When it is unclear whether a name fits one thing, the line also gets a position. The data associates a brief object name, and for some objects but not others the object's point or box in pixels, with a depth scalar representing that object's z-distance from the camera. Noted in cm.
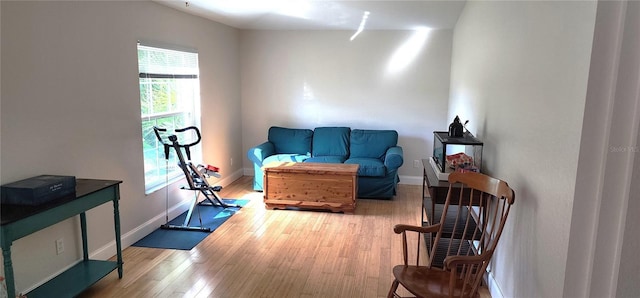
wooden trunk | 469
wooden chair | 205
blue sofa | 519
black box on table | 237
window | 406
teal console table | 221
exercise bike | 411
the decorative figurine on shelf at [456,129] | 340
